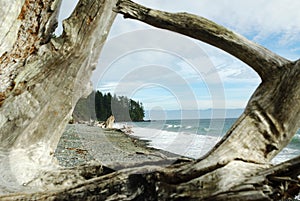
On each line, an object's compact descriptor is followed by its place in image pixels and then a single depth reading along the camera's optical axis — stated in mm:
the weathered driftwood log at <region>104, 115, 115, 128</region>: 26812
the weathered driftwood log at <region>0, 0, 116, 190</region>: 2762
